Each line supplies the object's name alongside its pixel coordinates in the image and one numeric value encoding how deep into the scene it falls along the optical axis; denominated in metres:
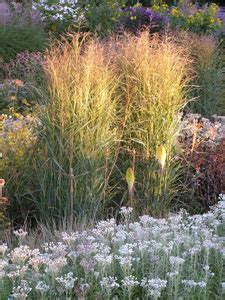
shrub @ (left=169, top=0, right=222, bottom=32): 14.48
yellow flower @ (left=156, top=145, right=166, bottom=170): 5.43
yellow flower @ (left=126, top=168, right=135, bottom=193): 5.12
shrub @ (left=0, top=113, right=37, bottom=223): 6.44
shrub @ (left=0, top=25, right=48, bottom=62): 12.79
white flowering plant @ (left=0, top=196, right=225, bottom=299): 3.72
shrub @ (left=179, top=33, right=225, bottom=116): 9.48
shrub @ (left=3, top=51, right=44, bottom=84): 10.18
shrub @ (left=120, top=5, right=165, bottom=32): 14.97
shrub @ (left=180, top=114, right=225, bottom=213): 6.76
